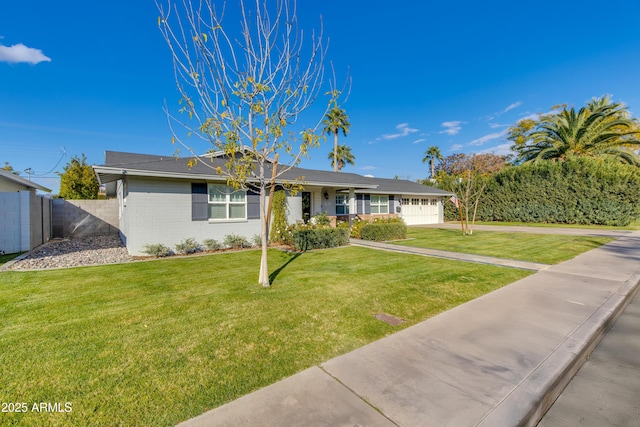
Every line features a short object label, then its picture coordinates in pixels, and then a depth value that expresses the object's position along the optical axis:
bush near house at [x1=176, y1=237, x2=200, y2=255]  9.53
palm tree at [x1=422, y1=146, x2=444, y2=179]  42.03
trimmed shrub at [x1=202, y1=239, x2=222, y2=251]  10.17
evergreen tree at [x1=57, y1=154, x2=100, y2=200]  19.86
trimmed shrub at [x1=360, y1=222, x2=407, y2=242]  12.50
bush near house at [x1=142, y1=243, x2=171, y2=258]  8.99
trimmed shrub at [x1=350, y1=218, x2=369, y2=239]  13.29
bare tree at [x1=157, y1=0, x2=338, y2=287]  4.96
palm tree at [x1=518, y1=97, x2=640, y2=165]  20.62
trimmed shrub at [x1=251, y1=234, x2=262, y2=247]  11.26
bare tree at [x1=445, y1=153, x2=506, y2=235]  24.80
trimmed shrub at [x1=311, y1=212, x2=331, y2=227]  12.32
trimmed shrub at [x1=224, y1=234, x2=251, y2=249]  10.56
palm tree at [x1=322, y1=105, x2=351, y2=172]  28.81
